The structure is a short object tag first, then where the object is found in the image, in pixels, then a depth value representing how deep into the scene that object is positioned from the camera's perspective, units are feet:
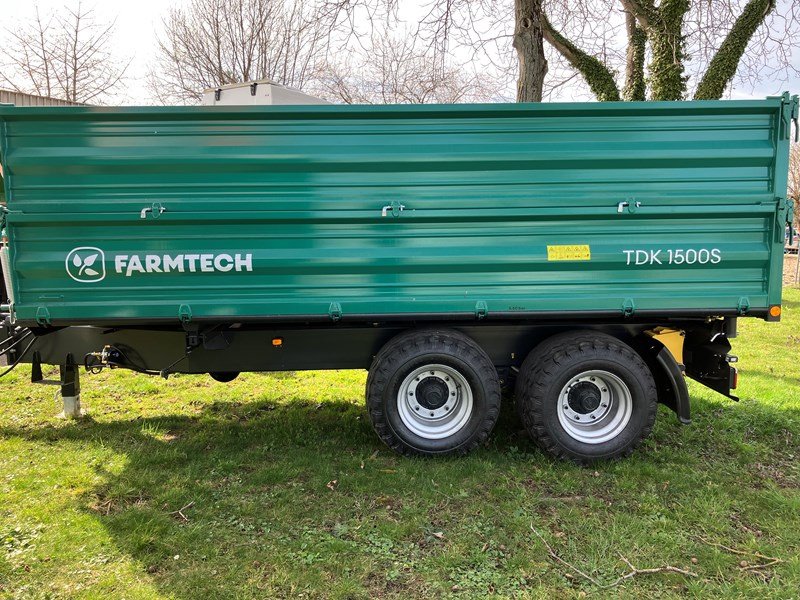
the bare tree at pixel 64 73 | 57.16
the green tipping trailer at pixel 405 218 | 12.68
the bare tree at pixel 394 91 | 59.62
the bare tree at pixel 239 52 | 57.31
